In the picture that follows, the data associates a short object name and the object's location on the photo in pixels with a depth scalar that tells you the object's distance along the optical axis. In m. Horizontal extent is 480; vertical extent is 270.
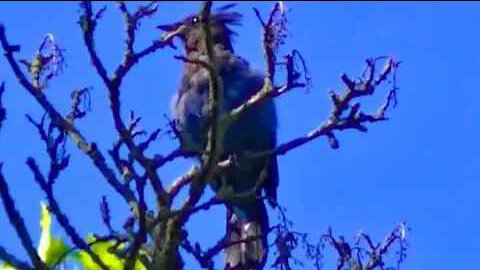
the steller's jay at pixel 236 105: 5.99
